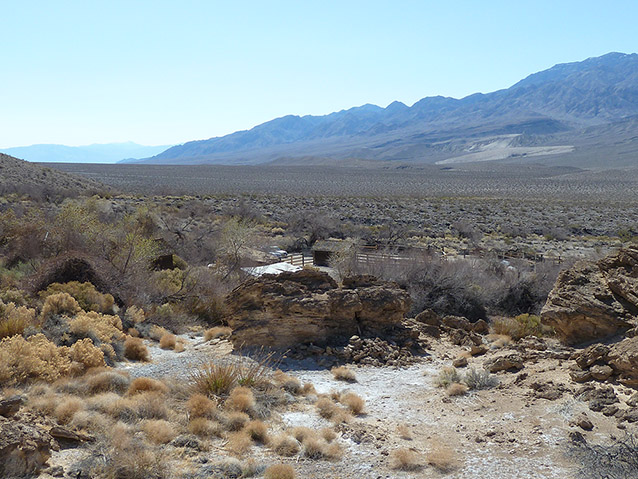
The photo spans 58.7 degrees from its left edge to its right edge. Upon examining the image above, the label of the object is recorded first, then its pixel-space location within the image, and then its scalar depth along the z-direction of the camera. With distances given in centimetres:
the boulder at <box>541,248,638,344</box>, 982
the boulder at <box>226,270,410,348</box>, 1219
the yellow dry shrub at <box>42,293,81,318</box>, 1215
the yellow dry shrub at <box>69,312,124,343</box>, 1110
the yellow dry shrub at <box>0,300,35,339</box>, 1057
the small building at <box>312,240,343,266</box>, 2553
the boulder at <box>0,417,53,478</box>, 579
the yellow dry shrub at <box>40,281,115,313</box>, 1328
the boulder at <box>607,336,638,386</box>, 794
